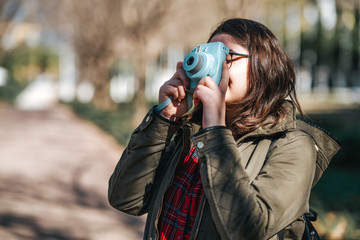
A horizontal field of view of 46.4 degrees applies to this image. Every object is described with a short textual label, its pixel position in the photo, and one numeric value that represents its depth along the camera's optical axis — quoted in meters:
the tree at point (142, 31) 10.45
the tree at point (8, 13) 16.30
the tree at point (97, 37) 14.03
